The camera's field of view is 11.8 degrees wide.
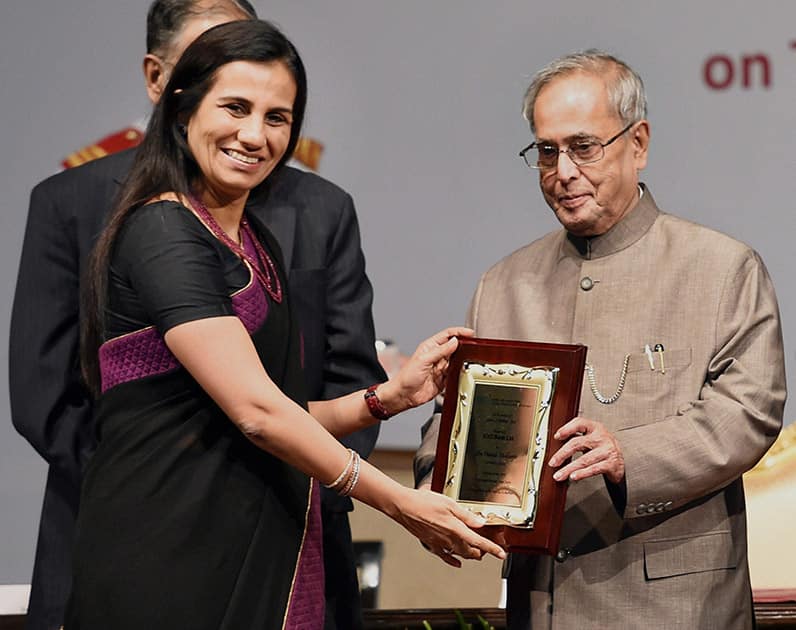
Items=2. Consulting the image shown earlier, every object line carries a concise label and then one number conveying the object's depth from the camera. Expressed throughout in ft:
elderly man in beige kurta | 18.82
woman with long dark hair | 17.95
